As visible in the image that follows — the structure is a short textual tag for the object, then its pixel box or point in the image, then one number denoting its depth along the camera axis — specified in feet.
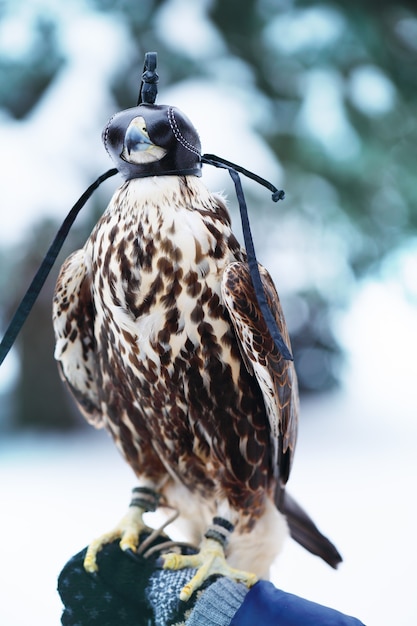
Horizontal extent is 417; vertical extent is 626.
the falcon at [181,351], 4.96
